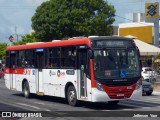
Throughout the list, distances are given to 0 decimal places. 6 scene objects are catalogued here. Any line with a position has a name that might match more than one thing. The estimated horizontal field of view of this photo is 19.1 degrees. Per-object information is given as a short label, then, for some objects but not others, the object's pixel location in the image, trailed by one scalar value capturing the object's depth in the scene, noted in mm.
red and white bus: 19484
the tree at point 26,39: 77119
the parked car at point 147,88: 30062
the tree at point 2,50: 95619
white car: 39031
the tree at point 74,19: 55125
